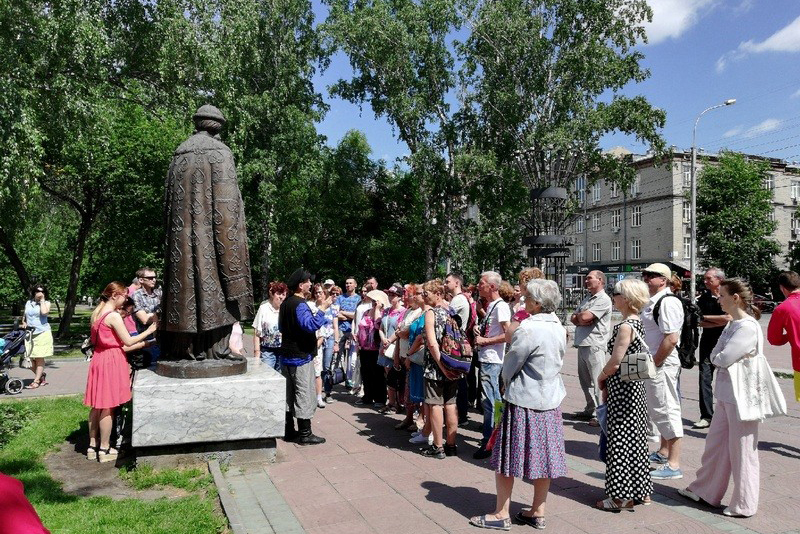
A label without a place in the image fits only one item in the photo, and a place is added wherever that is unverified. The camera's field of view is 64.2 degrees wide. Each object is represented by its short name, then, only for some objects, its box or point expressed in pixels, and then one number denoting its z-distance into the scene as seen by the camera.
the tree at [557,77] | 27.61
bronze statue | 5.97
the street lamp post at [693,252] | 28.22
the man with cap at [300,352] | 7.04
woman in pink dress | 6.53
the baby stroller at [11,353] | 10.81
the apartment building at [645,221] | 54.59
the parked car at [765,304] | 39.48
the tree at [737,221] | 44.84
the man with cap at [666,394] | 5.71
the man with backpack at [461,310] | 7.45
